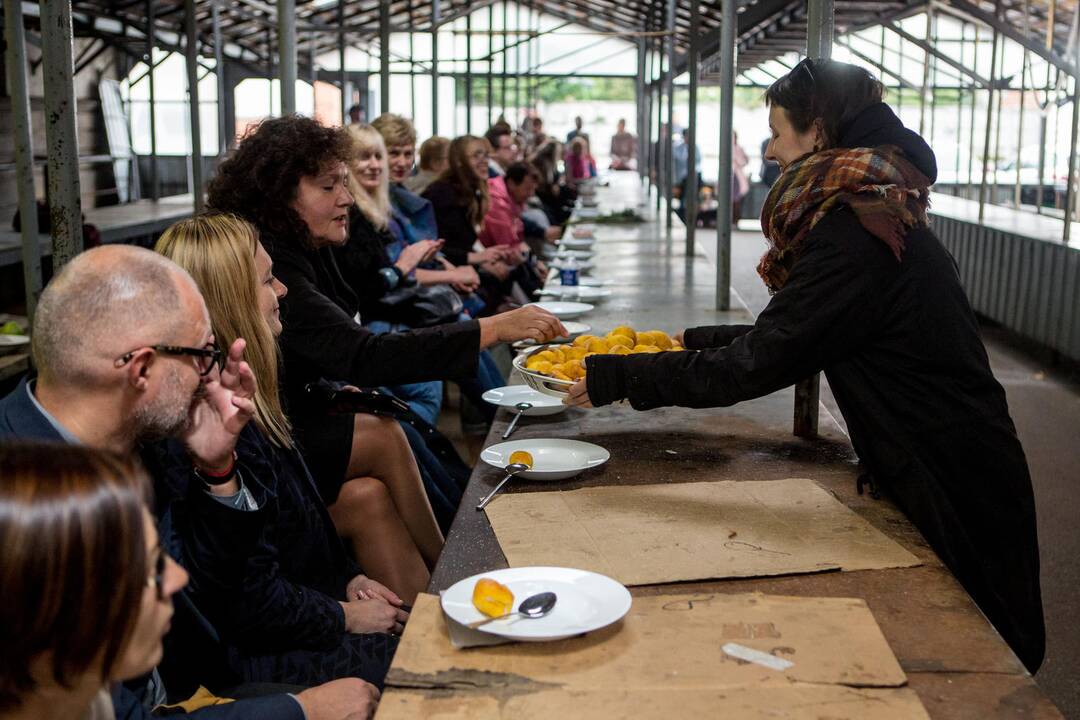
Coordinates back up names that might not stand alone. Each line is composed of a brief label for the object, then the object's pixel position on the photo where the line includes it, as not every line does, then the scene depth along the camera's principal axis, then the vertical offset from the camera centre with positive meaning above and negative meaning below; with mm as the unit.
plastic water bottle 4926 -437
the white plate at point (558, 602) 1493 -565
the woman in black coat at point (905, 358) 2203 -341
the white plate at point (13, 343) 5287 -743
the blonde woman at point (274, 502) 2221 -684
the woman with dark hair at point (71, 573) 1027 -351
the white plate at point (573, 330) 3571 -486
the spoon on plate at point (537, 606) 1541 -565
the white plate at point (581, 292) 4910 -476
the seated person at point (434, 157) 7124 +137
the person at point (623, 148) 24703 +671
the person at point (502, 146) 10477 +301
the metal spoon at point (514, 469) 2246 -553
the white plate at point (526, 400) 2791 -535
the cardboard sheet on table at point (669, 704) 1337 -605
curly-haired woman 2957 -343
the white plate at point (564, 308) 4230 -469
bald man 1687 -330
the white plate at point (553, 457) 2256 -559
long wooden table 1449 -597
